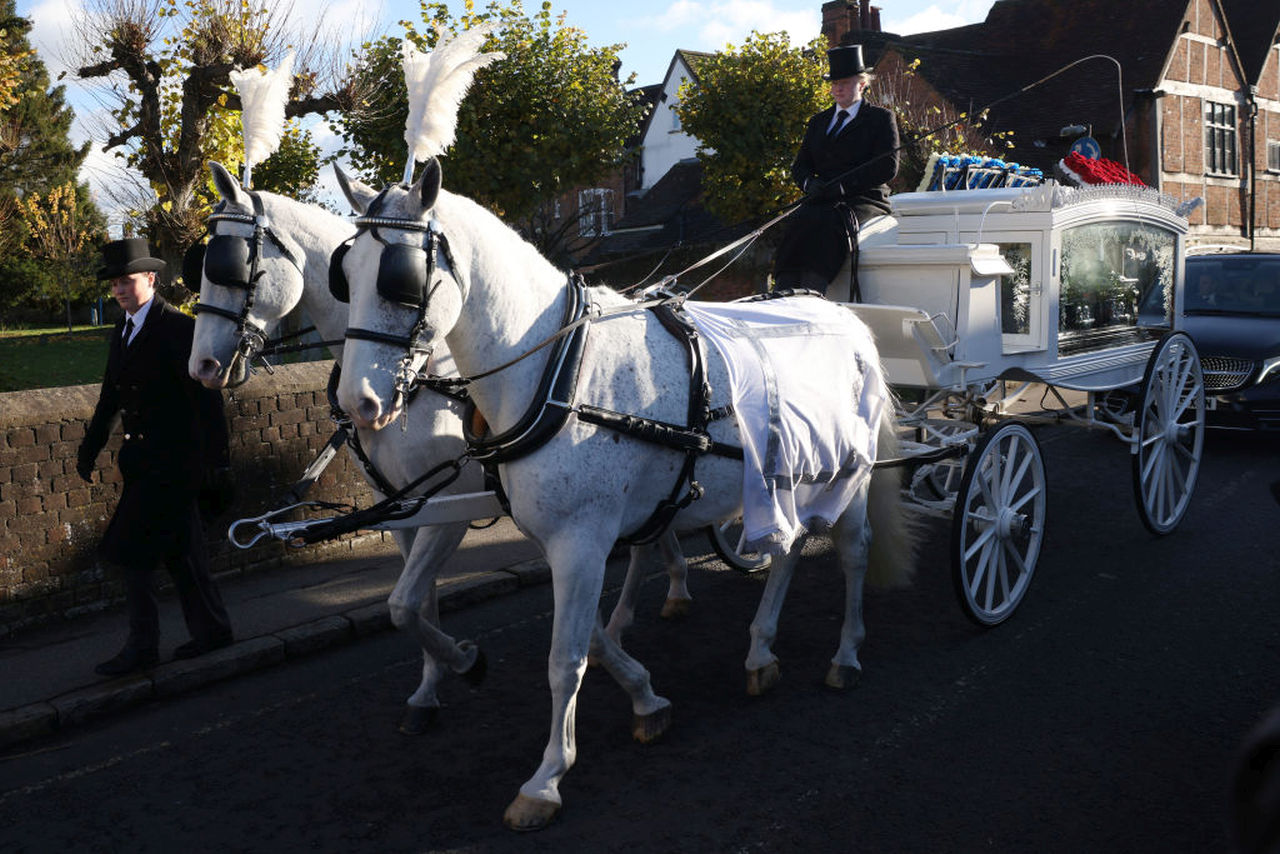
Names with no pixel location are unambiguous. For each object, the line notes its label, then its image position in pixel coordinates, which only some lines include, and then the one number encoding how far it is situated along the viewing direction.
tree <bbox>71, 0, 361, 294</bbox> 10.25
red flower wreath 7.27
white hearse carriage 5.71
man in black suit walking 5.29
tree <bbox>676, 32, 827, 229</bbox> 19.50
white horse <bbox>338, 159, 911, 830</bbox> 3.30
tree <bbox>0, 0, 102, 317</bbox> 33.00
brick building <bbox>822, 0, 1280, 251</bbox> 29.44
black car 10.21
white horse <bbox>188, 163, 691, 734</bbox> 4.37
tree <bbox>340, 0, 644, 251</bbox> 14.56
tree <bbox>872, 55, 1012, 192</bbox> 21.89
